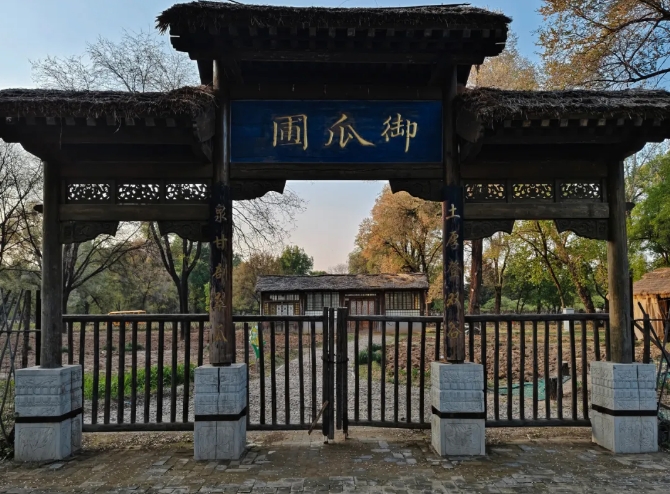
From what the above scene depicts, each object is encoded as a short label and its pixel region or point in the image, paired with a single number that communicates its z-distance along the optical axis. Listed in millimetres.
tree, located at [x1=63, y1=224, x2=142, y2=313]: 18922
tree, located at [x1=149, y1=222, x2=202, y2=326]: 17766
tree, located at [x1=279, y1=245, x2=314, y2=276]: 49750
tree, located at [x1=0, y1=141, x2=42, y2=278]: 17797
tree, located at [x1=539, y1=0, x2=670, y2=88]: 11648
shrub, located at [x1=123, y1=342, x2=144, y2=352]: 21662
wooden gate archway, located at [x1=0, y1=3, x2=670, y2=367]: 5227
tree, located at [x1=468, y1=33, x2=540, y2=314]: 17328
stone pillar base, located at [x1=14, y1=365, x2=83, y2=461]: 5375
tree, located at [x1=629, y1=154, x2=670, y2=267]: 18688
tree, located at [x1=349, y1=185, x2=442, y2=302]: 28594
